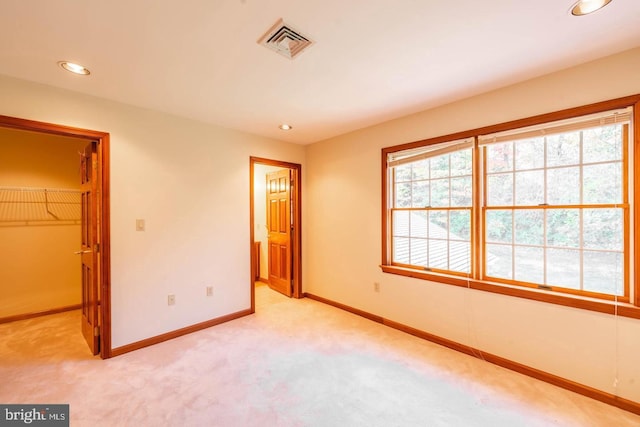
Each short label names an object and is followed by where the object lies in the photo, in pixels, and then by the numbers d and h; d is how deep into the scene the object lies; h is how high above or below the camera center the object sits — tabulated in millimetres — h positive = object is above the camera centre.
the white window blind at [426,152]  2643 +664
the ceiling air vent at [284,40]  1605 +1113
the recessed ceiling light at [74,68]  1966 +1121
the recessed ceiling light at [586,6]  1419 +1116
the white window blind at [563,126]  1895 +674
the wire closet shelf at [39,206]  3334 +120
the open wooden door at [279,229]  4356 -274
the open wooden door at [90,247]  2572 -339
